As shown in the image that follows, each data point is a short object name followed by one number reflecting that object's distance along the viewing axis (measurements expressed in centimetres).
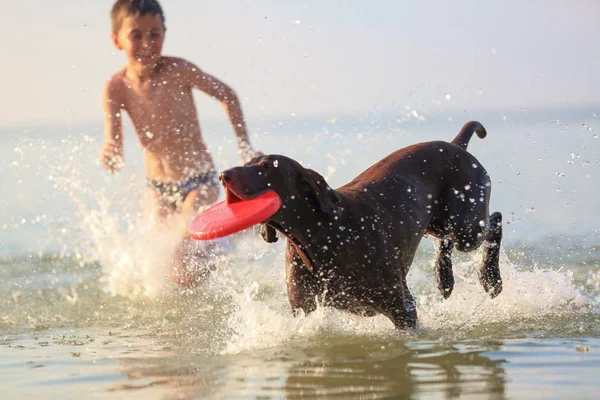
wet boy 1650
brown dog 1006
